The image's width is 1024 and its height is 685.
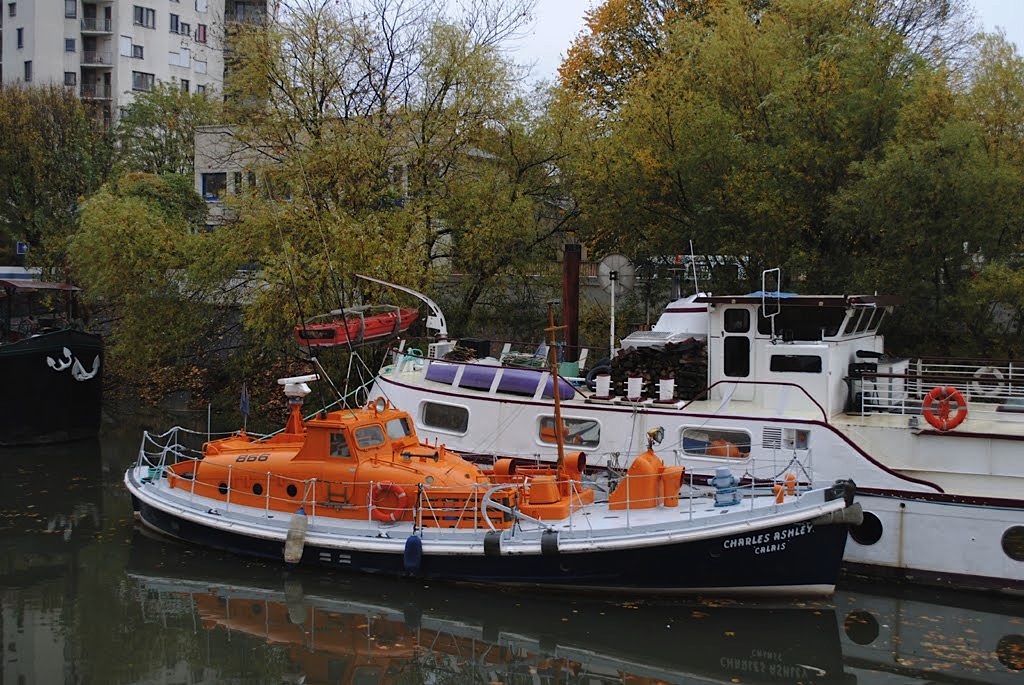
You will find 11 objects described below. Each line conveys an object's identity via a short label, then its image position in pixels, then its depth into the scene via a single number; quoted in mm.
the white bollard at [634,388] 18500
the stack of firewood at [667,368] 19188
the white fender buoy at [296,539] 16547
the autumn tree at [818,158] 23422
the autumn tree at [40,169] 41969
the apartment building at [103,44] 58156
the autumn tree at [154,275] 28984
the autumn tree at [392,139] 27594
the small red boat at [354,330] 18406
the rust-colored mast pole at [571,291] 23344
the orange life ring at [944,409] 16516
